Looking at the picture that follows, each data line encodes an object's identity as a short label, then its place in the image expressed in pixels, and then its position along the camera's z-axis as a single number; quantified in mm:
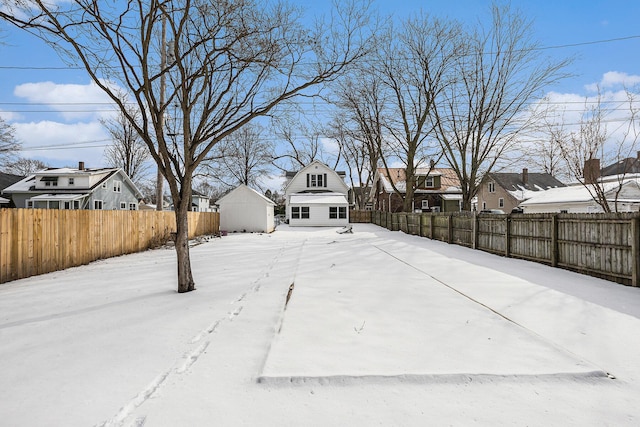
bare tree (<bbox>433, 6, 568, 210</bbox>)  18234
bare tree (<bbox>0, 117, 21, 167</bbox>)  24109
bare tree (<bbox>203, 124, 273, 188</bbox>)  40750
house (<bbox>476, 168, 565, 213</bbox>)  37594
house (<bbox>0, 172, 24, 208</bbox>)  31722
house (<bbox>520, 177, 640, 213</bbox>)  22344
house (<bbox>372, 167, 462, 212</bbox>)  39156
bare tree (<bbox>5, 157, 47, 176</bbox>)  47606
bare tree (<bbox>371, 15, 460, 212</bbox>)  19766
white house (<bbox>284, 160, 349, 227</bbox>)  31641
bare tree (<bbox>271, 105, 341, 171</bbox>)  44175
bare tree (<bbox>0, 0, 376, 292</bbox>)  6148
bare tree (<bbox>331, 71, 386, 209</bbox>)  23062
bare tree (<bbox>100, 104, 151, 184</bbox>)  34719
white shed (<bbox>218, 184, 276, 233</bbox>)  25812
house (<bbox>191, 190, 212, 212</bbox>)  53256
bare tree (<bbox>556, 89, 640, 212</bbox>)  10383
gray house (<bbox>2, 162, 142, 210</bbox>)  28328
